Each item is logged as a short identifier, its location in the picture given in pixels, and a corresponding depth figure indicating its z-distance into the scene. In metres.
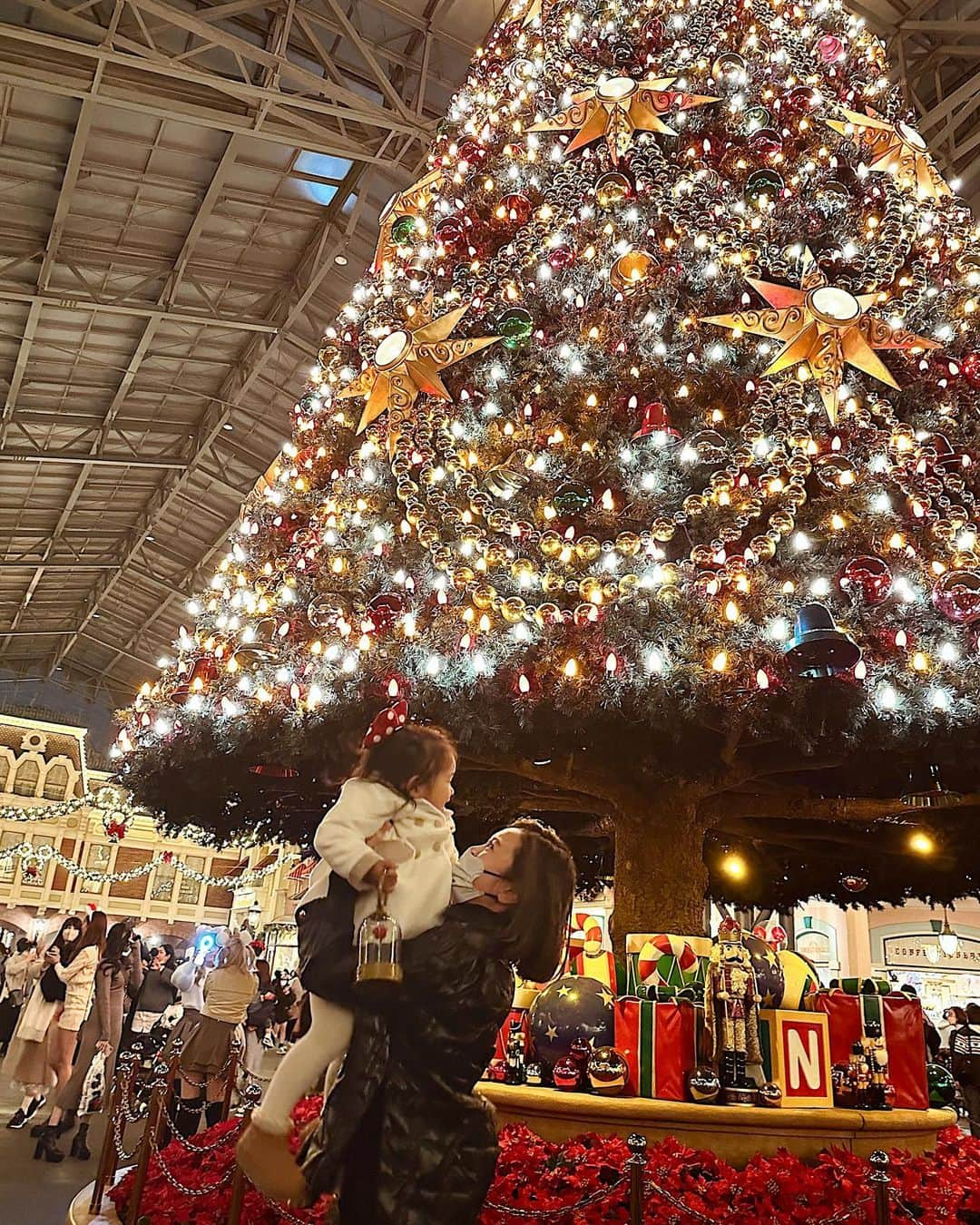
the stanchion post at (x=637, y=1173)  2.67
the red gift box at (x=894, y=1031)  3.67
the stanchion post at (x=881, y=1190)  2.77
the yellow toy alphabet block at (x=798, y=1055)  3.35
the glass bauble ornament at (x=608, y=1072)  3.29
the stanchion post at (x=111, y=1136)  3.97
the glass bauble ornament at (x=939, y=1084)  4.34
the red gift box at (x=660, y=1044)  3.30
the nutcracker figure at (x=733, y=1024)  3.26
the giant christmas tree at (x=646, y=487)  3.29
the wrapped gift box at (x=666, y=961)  3.50
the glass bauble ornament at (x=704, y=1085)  3.24
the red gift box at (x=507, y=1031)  3.48
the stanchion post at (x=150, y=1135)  3.47
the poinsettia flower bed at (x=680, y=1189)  2.83
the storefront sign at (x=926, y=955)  16.03
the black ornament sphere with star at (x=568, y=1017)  3.37
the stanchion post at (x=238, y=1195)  2.97
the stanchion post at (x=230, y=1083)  5.10
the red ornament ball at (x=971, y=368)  3.94
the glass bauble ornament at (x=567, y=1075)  3.32
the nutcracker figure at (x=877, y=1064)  3.57
